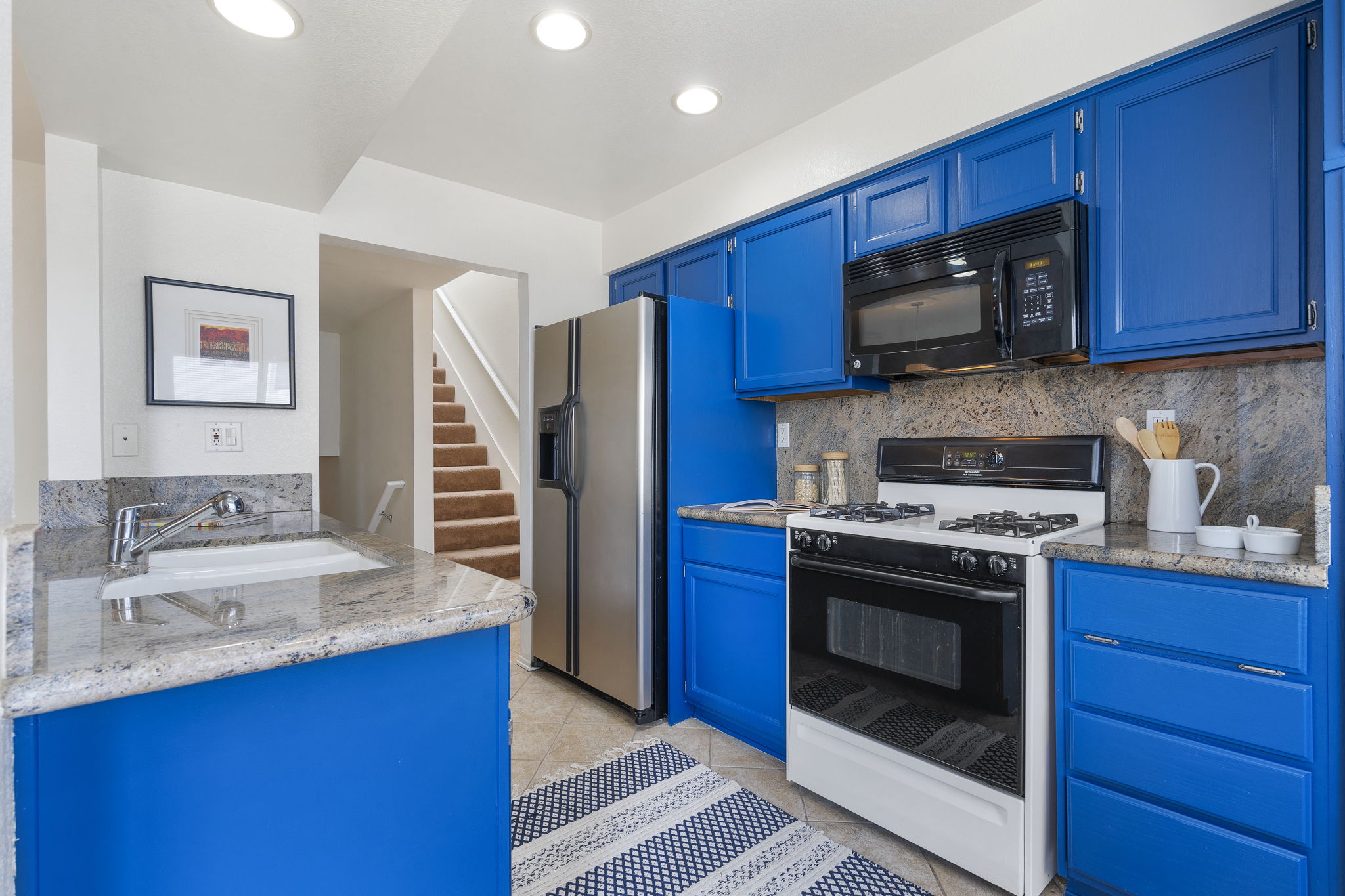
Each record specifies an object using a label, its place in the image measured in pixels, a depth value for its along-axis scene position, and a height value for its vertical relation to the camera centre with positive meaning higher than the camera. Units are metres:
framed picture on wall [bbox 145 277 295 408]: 2.30 +0.37
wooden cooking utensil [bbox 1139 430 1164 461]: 1.81 -0.01
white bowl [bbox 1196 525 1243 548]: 1.47 -0.21
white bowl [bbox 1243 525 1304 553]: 1.40 -0.21
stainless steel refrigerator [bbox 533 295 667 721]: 2.69 -0.24
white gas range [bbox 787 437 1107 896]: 1.63 -0.58
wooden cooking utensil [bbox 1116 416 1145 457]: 1.85 +0.03
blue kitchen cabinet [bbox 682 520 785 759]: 2.38 -0.72
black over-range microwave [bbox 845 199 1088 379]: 1.88 +0.46
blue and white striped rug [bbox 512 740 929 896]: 1.72 -1.16
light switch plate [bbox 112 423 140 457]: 2.20 +0.02
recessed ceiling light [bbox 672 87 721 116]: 2.42 +1.29
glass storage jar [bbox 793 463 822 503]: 2.84 -0.17
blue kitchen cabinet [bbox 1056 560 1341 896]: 1.30 -0.63
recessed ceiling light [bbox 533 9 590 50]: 1.98 +1.28
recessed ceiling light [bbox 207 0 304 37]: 1.36 +0.91
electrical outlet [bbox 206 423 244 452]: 2.41 +0.03
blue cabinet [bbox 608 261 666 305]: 3.41 +0.88
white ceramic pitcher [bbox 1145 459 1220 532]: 1.73 -0.15
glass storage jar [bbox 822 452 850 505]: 2.74 -0.15
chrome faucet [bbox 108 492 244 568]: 1.42 -0.20
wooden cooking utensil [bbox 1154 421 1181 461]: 1.80 +0.01
